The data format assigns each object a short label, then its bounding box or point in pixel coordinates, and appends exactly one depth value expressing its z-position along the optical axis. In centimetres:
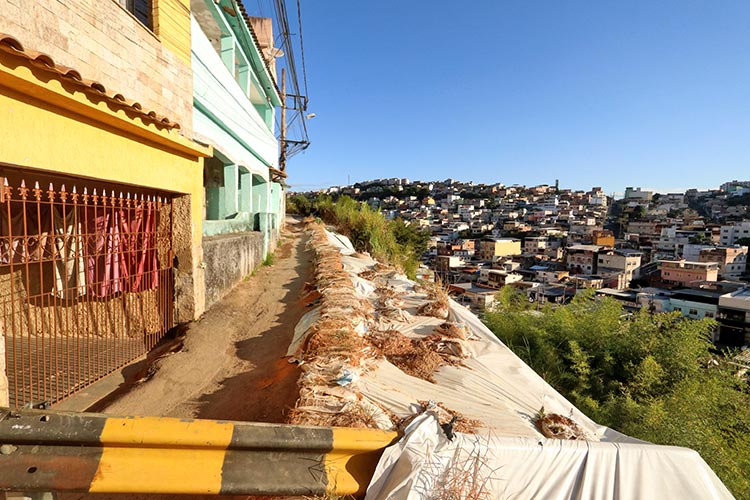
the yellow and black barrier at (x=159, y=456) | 175
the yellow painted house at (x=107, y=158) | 283
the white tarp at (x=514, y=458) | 206
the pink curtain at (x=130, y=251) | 458
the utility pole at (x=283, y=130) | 2297
